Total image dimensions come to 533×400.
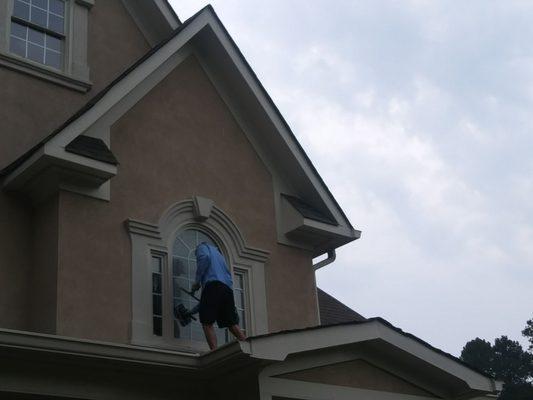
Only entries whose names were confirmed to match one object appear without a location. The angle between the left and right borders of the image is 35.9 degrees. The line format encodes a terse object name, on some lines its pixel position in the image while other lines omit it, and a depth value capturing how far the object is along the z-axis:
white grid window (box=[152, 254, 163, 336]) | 9.70
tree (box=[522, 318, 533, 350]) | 63.72
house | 8.26
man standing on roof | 9.41
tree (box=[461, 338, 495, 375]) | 63.84
